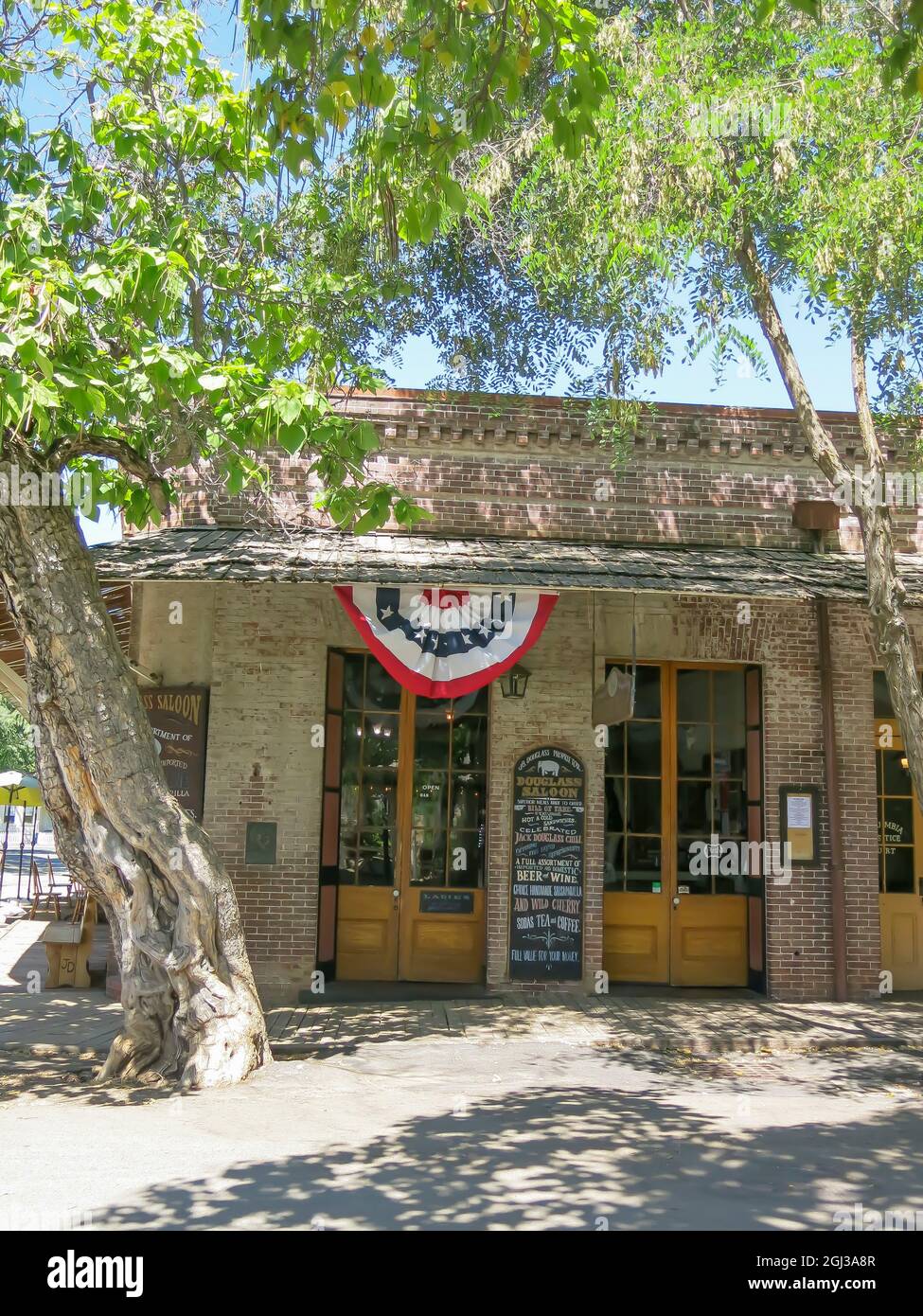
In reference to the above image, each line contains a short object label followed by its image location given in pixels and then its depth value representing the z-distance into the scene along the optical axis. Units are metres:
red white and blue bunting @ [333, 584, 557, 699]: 9.52
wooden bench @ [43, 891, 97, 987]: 10.85
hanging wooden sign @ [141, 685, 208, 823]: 10.48
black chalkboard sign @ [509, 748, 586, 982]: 10.48
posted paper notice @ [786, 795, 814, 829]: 10.82
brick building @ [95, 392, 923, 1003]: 10.51
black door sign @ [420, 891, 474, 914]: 10.89
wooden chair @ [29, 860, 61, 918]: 17.14
